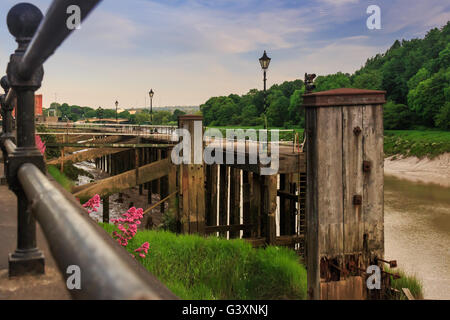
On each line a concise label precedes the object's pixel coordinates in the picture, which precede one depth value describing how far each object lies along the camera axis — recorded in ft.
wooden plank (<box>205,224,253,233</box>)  43.14
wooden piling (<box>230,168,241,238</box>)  50.24
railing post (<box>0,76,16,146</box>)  14.86
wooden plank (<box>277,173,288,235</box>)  45.19
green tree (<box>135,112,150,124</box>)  460.06
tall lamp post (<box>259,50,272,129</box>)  64.47
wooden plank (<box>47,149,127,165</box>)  59.46
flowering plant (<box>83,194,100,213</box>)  22.57
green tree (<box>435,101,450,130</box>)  193.87
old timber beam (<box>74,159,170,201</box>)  44.50
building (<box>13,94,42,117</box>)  161.25
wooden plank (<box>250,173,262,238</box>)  41.63
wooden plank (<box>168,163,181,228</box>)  45.77
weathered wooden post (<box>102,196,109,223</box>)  58.36
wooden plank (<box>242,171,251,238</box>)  47.91
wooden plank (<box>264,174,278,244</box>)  37.37
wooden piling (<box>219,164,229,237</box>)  54.75
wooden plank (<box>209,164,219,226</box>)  52.14
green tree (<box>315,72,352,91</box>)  271.28
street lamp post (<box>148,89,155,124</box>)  134.15
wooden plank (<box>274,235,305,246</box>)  39.27
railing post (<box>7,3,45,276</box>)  7.07
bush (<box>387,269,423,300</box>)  31.38
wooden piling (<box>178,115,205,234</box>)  37.22
